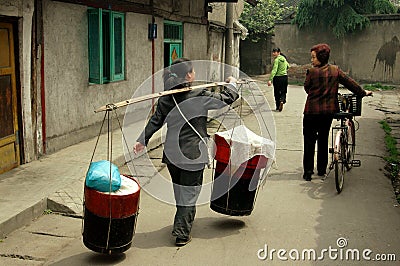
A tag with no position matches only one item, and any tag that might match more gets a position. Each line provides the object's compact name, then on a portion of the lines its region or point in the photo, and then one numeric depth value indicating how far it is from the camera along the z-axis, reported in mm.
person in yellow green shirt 14195
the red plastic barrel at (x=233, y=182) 5238
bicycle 6770
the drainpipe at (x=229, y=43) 14742
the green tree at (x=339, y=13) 23625
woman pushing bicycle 7125
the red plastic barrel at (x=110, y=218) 4297
